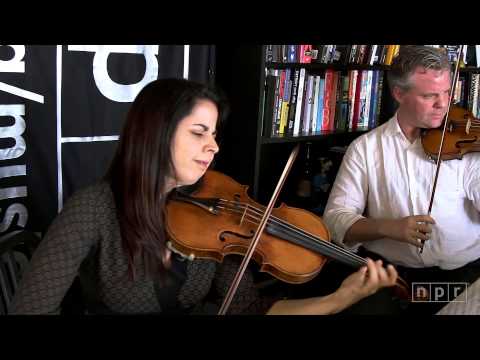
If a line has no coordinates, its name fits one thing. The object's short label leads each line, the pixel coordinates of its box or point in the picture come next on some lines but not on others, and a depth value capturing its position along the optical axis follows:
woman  0.93
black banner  1.32
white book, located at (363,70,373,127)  1.77
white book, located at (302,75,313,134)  1.63
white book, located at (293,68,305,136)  1.61
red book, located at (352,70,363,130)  1.74
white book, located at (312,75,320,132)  1.65
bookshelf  1.54
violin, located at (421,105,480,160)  1.29
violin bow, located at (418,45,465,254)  1.27
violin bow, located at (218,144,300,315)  0.96
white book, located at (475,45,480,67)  1.86
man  1.31
